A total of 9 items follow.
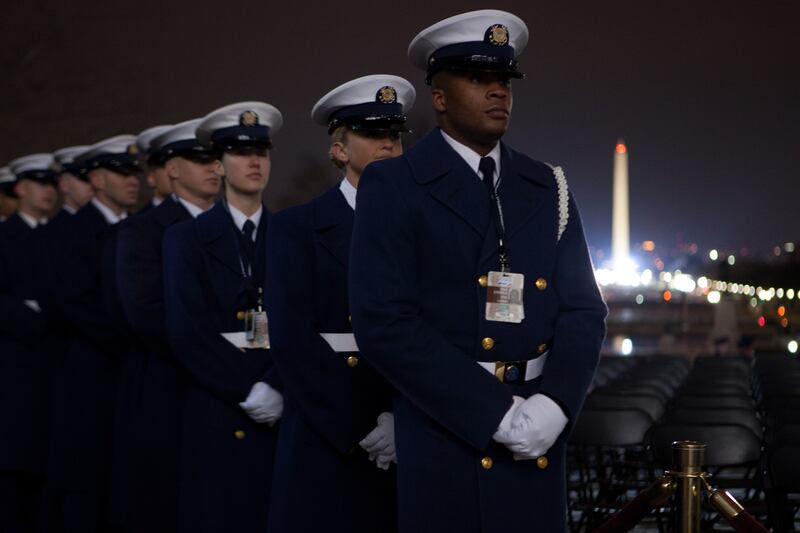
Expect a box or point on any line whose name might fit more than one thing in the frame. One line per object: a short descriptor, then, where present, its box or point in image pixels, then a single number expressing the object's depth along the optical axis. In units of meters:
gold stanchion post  6.08
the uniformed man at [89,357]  12.61
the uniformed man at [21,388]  13.93
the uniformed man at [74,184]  14.30
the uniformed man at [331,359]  7.56
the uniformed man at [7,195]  17.59
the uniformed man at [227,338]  9.11
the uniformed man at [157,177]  11.71
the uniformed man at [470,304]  5.90
